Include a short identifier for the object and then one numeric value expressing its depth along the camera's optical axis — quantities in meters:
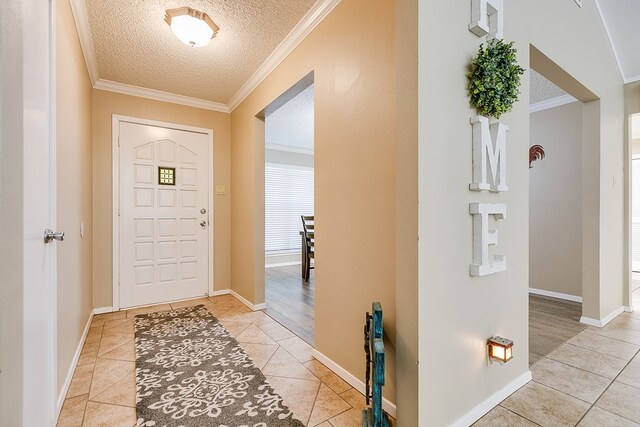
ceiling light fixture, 2.04
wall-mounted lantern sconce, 1.46
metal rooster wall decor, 3.84
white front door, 3.26
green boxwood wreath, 1.37
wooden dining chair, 4.45
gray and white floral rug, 1.47
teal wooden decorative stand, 1.19
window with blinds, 5.89
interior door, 0.86
